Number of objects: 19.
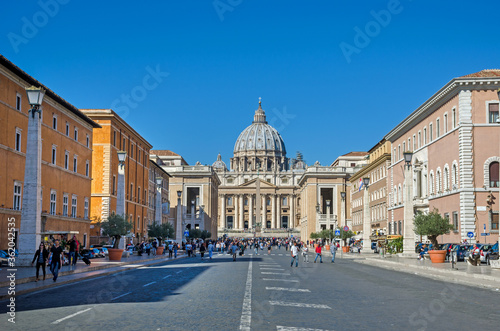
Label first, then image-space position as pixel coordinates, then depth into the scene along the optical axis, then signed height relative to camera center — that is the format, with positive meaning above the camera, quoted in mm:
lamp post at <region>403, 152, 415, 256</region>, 46750 +435
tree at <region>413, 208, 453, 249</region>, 49719 -316
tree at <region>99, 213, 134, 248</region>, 46625 -593
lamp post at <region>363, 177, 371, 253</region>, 58562 -308
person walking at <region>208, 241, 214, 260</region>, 52875 -2352
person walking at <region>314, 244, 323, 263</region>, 46206 -2104
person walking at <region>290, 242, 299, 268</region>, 39331 -1887
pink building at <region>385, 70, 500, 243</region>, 51125 +5585
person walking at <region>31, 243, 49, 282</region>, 22669 -1345
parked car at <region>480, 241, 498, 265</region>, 40531 -2022
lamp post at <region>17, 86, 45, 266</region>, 28016 +839
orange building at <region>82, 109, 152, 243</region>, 64875 +5760
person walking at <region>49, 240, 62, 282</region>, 23156 -1473
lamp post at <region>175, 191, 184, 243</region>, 70169 -1051
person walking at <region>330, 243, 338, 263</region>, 48175 -2154
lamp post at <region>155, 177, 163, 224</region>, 72544 +1171
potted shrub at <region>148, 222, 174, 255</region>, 75812 -1461
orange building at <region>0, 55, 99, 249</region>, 40094 +4586
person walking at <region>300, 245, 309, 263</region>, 45319 -2256
